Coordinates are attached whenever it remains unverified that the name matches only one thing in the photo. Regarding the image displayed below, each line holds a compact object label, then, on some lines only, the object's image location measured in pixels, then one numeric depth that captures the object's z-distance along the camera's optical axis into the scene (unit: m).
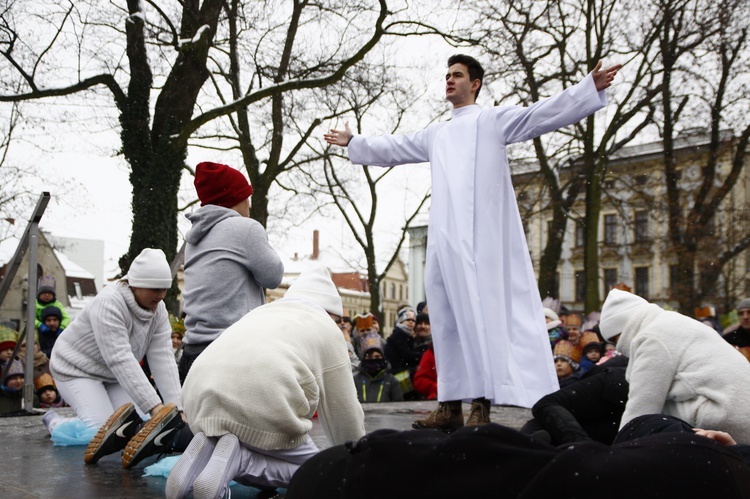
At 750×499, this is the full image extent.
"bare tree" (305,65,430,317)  18.22
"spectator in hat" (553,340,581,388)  7.84
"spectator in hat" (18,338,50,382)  8.69
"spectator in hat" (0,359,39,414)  8.24
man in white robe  4.49
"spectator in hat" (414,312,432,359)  9.89
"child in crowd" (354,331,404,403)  8.66
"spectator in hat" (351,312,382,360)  10.50
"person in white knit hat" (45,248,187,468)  4.36
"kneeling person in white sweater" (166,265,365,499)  3.07
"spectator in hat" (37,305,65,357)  9.77
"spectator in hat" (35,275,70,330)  10.02
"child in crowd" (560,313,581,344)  10.52
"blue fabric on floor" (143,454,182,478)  3.89
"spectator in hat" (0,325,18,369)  8.83
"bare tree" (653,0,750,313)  16.36
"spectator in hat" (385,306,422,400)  9.85
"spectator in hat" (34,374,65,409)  8.62
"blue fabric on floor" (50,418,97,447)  5.06
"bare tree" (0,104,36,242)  19.61
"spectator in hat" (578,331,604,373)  8.80
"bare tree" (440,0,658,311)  16.41
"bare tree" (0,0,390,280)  14.45
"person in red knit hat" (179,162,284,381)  4.33
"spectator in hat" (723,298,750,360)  9.27
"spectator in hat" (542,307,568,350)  9.69
